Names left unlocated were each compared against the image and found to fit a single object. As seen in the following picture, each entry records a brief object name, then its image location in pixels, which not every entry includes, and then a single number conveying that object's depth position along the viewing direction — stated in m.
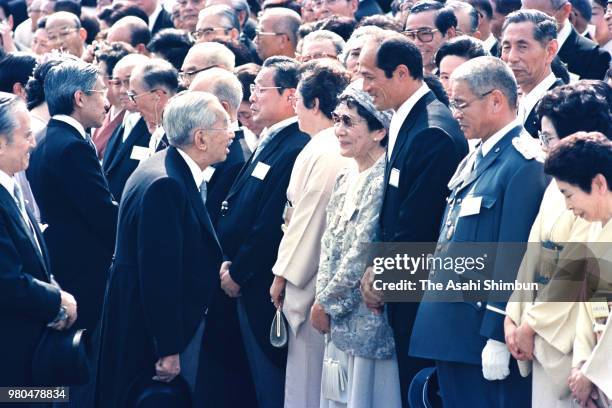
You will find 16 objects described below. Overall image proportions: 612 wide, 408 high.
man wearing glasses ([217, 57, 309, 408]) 13.73
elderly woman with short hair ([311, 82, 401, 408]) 12.16
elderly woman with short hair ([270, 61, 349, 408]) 13.19
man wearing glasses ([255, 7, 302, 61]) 19.59
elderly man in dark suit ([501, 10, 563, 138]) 13.58
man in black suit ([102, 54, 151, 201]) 16.17
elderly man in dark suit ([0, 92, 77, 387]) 11.12
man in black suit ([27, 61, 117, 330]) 14.25
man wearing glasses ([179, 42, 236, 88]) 16.86
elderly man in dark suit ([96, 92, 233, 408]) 11.95
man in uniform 10.59
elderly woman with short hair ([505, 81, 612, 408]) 9.98
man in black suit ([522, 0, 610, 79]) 16.28
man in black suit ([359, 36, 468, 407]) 11.75
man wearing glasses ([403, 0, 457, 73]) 16.19
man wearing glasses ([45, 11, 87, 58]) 21.39
